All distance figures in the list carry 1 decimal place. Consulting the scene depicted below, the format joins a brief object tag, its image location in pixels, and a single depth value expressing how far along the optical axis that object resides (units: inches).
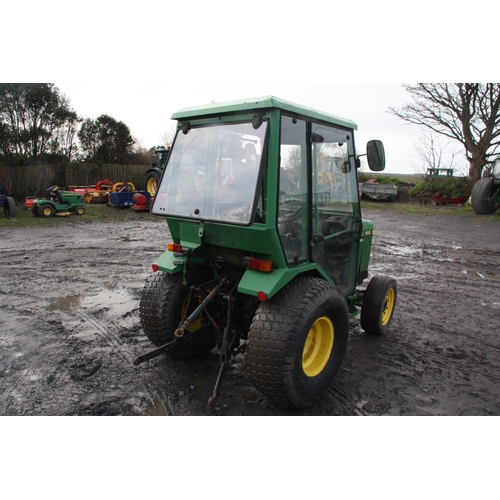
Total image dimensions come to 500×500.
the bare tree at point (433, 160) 940.2
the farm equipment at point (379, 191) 844.0
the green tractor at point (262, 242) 112.0
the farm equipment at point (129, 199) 642.8
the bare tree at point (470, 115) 747.4
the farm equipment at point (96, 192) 716.0
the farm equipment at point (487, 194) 582.7
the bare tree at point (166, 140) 1056.7
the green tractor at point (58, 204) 553.7
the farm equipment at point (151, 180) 663.3
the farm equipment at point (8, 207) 531.2
